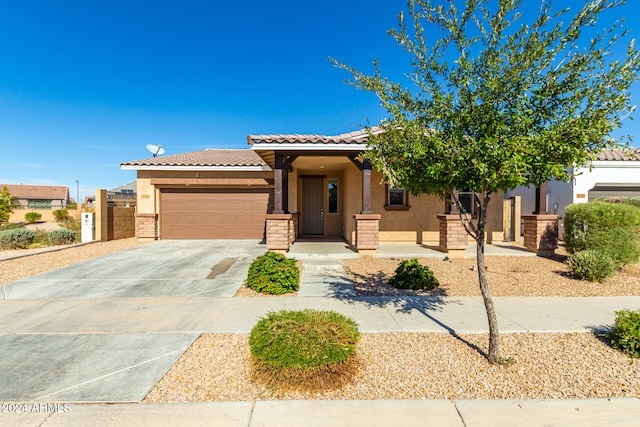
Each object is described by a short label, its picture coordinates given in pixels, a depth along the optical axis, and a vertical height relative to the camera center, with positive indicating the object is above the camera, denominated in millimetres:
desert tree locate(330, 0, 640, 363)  2824 +1020
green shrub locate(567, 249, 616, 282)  6539 -1227
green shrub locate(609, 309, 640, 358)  3457 -1484
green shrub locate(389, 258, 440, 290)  6223 -1440
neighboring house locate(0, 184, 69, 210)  43603 +2430
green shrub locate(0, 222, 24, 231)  15707 -958
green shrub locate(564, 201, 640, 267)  7484 -496
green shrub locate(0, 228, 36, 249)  11359 -1169
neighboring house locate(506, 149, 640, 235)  11711 +1177
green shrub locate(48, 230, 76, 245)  12219 -1157
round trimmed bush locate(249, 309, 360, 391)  2842 -1405
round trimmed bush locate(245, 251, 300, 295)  5918 -1350
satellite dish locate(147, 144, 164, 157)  16641 +3411
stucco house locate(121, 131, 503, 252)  12984 +521
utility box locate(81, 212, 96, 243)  12562 -762
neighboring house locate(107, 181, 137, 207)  14419 +384
